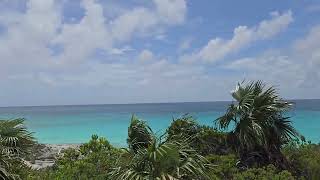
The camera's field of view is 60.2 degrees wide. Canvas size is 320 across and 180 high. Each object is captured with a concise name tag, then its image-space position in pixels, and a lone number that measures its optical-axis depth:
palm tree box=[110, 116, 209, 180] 4.13
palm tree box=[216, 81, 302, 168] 6.15
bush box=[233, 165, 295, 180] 4.93
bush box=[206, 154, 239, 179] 5.21
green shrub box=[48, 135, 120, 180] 5.21
